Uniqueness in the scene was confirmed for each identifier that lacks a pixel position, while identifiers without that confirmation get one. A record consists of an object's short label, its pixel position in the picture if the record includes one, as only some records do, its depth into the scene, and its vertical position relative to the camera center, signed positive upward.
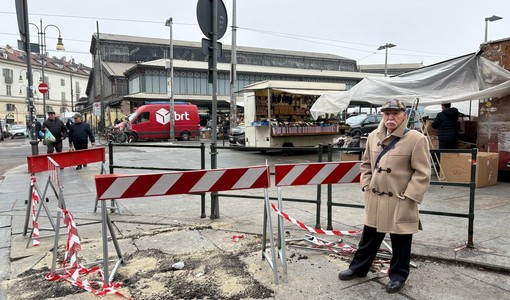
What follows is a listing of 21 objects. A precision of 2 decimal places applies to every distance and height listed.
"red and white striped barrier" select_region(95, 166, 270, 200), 3.46 -0.58
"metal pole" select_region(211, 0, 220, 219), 5.55 +0.61
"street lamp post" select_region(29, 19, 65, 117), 23.58 +5.80
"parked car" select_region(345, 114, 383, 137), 20.42 +0.10
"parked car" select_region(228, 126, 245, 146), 18.13 -0.56
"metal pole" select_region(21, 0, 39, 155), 7.57 +1.10
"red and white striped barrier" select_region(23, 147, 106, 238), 4.89 -0.53
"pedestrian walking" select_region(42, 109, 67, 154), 11.23 -0.12
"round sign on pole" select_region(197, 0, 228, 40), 5.42 +1.64
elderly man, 3.14 -0.51
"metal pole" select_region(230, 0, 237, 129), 20.23 +2.52
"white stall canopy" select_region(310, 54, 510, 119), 8.42 +1.01
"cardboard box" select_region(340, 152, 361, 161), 10.91 -0.93
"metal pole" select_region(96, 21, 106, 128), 31.50 +0.65
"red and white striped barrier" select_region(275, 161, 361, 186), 4.11 -0.56
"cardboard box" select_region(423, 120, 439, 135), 10.19 -0.13
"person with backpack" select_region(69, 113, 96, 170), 11.29 -0.27
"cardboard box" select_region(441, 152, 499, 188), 8.12 -0.96
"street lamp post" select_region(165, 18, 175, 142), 25.78 +0.90
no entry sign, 17.61 +1.77
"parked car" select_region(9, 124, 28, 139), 38.07 -0.62
